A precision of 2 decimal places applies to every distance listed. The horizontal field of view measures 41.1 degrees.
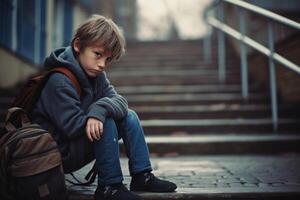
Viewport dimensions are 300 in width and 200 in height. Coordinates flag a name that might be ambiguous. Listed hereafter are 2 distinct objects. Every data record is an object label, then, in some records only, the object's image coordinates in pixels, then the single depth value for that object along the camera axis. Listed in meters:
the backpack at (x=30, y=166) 1.96
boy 2.10
